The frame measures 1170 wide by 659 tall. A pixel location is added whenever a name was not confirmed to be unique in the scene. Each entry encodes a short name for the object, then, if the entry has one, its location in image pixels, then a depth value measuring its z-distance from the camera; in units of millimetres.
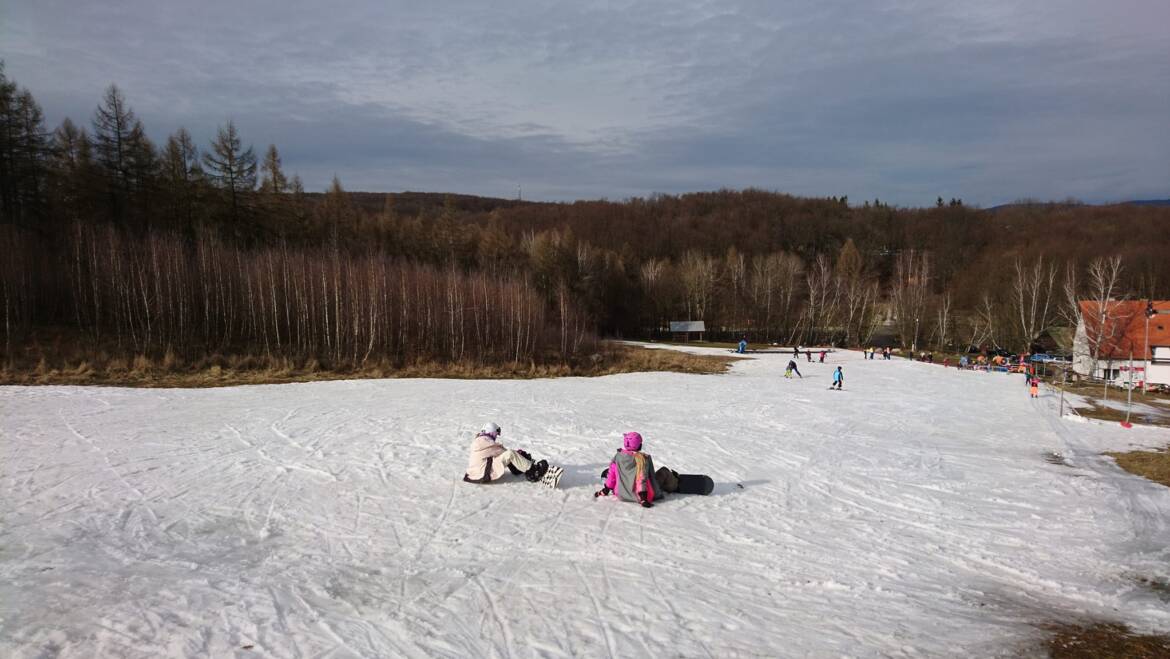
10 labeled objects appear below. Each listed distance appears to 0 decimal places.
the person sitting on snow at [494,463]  11422
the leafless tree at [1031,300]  59872
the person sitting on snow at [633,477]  10414
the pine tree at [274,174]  48219
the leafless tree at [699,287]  84000
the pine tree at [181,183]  42594
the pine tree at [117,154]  38406
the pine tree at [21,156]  36469
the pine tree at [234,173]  41750
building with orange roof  40594
